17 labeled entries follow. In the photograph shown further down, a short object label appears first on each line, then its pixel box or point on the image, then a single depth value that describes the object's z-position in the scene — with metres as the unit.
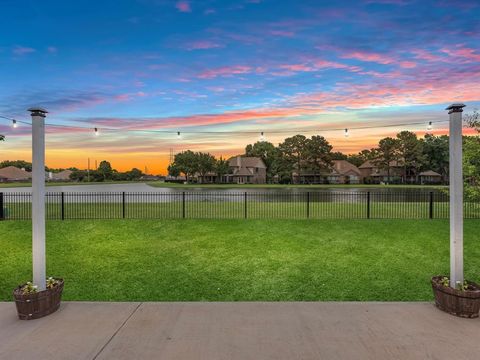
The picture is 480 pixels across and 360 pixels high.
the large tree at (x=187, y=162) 73.06
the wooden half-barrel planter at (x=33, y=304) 4.04
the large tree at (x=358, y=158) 94.10
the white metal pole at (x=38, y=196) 4.32
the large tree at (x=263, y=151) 91.19
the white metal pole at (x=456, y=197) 4.33
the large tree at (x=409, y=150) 62.88
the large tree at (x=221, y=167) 74.81
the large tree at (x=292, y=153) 63.53
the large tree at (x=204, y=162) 72.94
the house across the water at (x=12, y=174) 107.69
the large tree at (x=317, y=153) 63.22
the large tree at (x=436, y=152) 71.19
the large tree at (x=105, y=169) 100.82
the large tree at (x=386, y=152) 64.25
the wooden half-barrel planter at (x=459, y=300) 4.00
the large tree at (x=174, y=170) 75.94
